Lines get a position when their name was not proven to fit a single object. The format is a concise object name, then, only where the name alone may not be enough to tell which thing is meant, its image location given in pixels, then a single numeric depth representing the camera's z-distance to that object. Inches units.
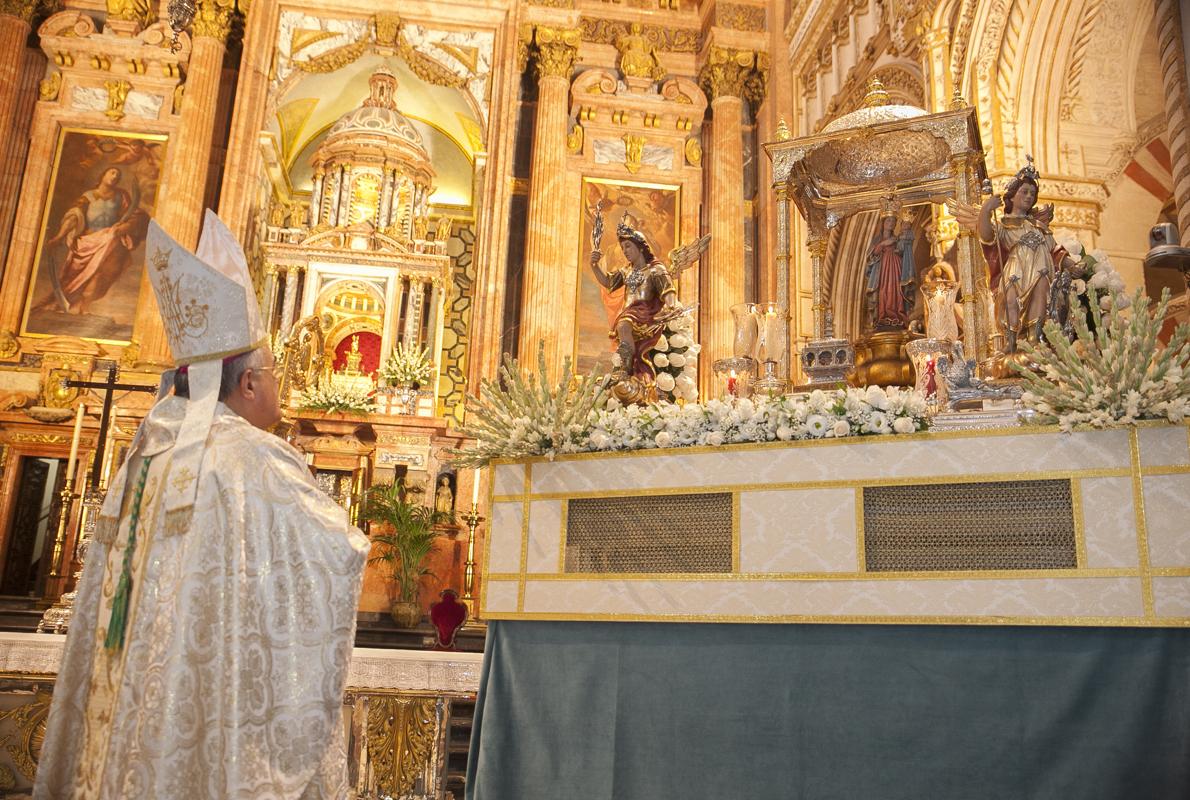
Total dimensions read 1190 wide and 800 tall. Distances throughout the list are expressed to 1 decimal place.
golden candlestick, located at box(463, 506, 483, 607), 387.2
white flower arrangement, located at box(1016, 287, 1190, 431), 124.4
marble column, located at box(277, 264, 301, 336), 499.2
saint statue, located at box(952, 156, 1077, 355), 179.6
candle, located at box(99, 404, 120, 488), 395.7
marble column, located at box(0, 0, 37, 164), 475.2
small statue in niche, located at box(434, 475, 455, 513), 446.9
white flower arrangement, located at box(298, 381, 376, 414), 452.4
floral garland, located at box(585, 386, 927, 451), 142.0
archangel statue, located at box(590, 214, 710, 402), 202.7
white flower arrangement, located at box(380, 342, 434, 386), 481.7
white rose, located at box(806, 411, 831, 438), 144.9
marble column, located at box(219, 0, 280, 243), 480.4
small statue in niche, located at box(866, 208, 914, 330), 226.5
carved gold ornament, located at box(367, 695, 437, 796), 168.1
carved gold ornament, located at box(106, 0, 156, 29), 502.0
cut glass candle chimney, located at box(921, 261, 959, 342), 198.5
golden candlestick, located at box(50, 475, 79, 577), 295.6
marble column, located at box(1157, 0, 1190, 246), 231.9
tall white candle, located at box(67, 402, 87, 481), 284.7
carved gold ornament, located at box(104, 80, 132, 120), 491.2
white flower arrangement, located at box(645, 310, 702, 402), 206.8
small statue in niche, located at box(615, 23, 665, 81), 530.3
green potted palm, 396.8
